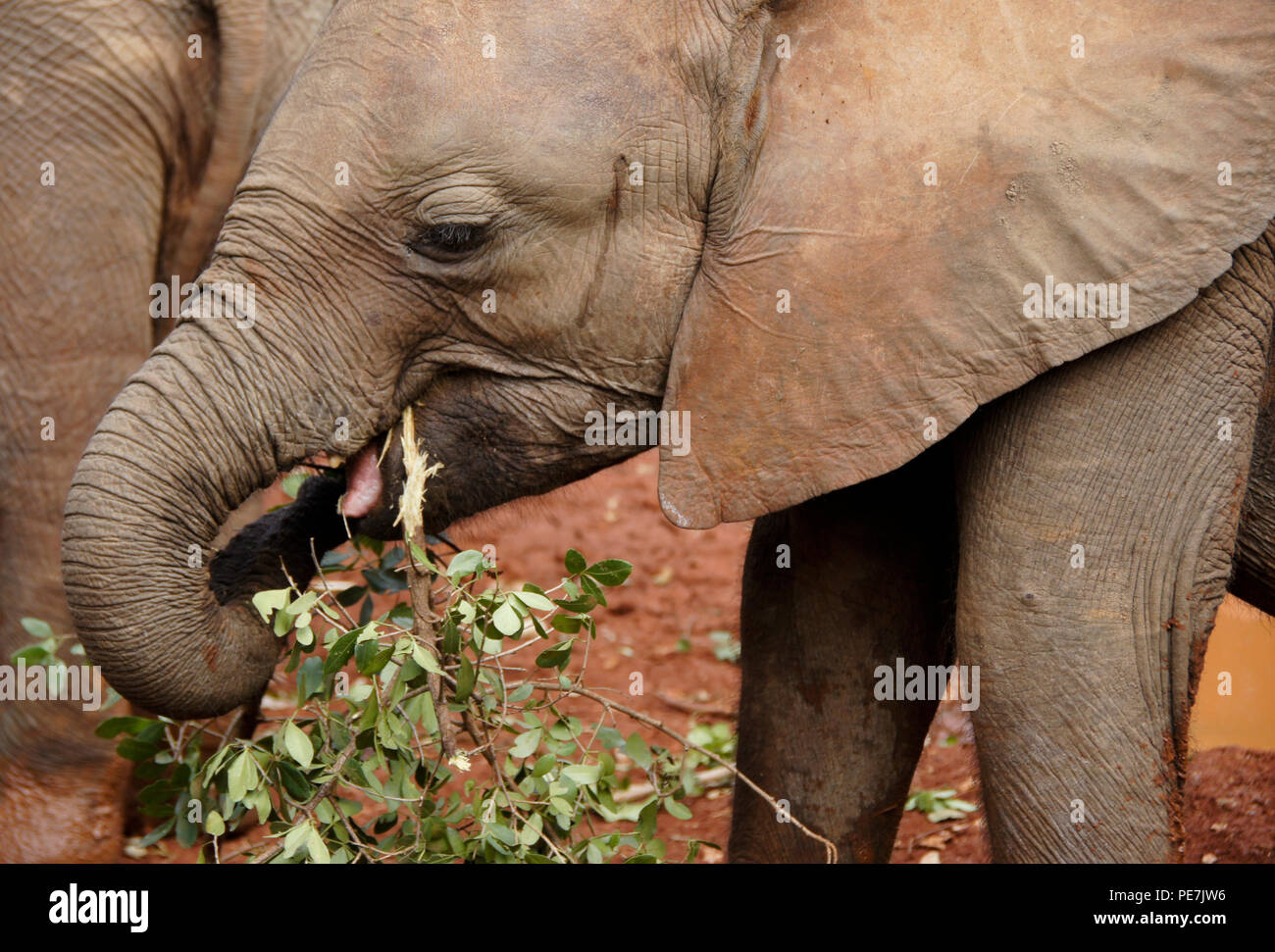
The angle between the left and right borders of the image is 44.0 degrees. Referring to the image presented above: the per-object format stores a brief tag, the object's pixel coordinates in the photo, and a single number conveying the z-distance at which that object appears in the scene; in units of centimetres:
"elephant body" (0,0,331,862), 467
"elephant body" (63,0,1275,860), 294
